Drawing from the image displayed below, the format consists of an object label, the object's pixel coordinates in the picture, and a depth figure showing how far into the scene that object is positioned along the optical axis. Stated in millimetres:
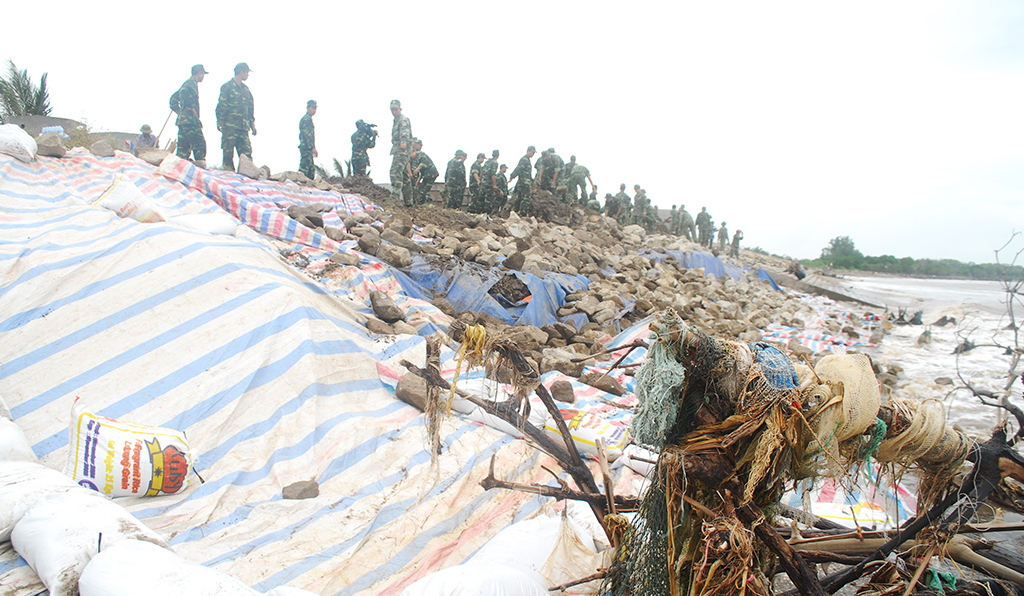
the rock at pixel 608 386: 4336
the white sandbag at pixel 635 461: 3036
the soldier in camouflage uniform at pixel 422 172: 11125
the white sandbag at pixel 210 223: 4680
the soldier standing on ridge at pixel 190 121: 8523
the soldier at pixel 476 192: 12477
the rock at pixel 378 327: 4418
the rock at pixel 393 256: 6141
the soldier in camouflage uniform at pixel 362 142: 11242
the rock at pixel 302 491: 2699
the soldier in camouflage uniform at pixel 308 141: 10359
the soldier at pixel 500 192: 12614
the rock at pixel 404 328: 4617
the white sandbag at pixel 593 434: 3260
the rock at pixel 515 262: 6887
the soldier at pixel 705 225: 24514
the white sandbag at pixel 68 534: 1517
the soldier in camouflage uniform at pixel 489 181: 12438
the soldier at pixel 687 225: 23566
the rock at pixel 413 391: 3612
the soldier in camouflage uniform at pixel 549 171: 14609
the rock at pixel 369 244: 6211
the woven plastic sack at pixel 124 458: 2354
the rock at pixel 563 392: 3949
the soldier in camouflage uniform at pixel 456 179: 12117
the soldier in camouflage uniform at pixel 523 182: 12922
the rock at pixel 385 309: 4820
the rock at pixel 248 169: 8336
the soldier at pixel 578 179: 15855
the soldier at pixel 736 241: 23402
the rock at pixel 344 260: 5562
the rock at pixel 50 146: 5746
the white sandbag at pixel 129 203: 4422
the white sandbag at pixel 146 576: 1461
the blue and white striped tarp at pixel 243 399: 2420
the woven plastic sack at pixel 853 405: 1350
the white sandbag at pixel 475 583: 1791
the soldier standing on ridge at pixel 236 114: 8797
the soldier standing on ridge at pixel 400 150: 10969
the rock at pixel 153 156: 6746
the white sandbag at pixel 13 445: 2126
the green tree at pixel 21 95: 11469
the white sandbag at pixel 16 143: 5016
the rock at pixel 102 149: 6215
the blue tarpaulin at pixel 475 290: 6098
